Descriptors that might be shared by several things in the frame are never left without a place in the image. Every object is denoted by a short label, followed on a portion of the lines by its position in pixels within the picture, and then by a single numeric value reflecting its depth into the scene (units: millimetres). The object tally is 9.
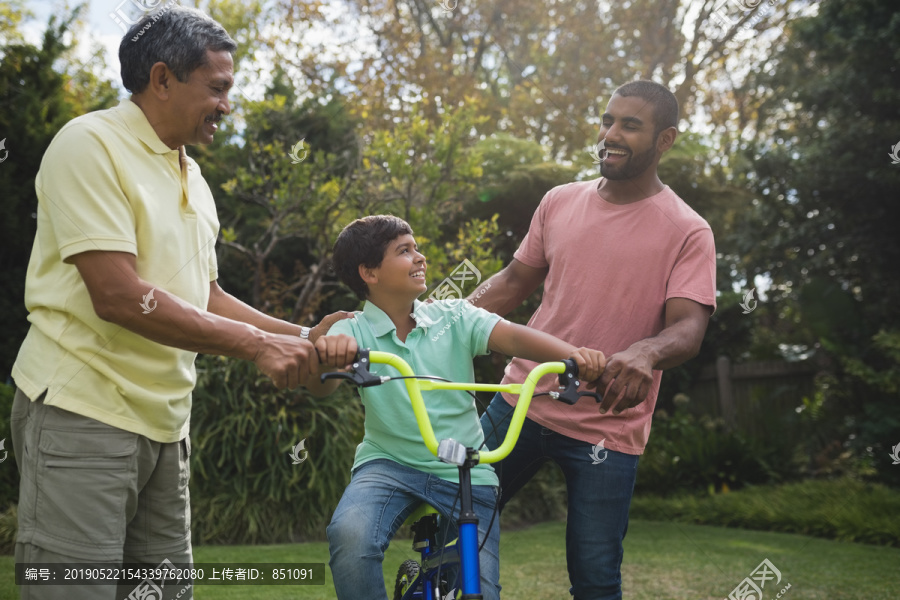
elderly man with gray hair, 2092
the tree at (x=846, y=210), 9281
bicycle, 2018
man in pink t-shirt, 2951
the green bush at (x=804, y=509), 7438
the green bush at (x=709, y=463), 9547
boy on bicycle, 2363
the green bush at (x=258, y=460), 6793
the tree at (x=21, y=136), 8125
